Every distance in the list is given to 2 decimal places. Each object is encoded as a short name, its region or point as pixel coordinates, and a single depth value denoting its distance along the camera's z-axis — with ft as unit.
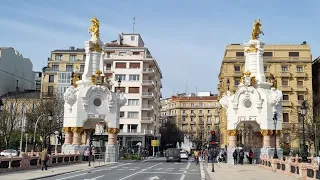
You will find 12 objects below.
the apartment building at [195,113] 430.61
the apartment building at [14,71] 262.26
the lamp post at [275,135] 116.38
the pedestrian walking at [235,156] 139.97
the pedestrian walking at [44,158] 99.86
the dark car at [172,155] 165.89
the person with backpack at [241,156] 140.45
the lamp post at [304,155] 91.13
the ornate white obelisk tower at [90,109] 147.33
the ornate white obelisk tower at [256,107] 142.20
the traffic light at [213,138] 106.57
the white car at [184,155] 203.74
